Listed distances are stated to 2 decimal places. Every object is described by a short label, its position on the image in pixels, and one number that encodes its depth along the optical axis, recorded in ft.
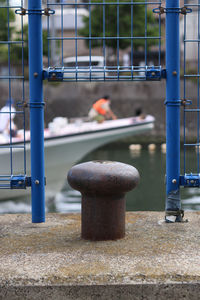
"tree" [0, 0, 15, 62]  111.26
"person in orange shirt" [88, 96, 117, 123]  41.53
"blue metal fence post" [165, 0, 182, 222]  12.09
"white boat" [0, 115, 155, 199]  30.94
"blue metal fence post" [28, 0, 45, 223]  12.17
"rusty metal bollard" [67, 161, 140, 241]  10.39
